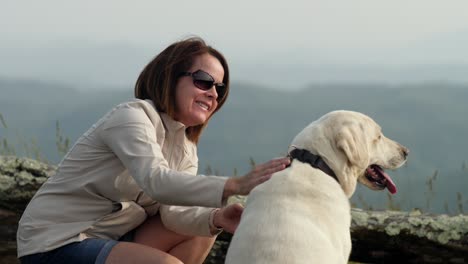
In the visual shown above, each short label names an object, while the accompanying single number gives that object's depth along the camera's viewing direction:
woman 7.14
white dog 6.39
